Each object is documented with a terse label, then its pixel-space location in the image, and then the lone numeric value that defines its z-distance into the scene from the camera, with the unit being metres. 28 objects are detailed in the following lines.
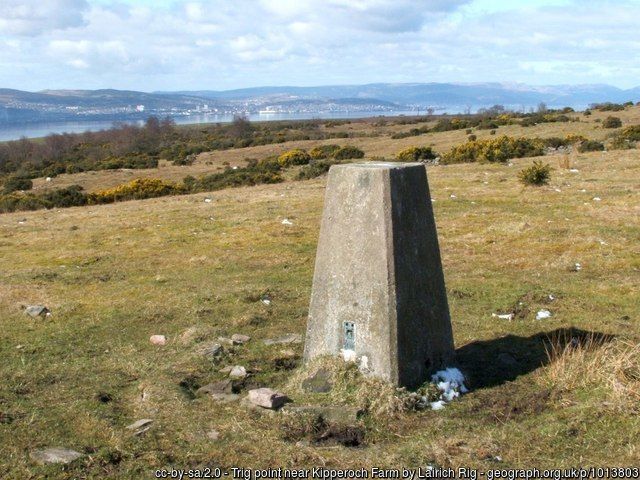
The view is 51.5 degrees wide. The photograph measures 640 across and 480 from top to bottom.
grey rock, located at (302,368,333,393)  7.71
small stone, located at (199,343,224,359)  9.34
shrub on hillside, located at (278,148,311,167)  45.88
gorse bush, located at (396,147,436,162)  40.88
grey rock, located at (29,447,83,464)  6.05
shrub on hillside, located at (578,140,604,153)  34.62
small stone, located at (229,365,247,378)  8.55
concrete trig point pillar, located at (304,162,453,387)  7.45
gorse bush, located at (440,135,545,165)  34.91
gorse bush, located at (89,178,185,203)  36.19
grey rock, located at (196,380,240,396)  8.02
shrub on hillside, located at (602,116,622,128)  44.88
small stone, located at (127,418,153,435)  6.75
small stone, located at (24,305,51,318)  12.09
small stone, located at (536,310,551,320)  10.59
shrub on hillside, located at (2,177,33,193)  42.19
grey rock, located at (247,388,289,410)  7.25
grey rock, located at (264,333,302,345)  9.90
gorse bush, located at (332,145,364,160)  47.22
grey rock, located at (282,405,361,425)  6.94
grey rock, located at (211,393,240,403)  7.70
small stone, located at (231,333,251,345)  9.99
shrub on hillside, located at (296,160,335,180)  36.66
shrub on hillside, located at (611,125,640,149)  34.37
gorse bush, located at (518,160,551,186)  23.50
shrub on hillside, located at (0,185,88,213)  33.41
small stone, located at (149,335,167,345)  10.28
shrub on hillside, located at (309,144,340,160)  48.79
